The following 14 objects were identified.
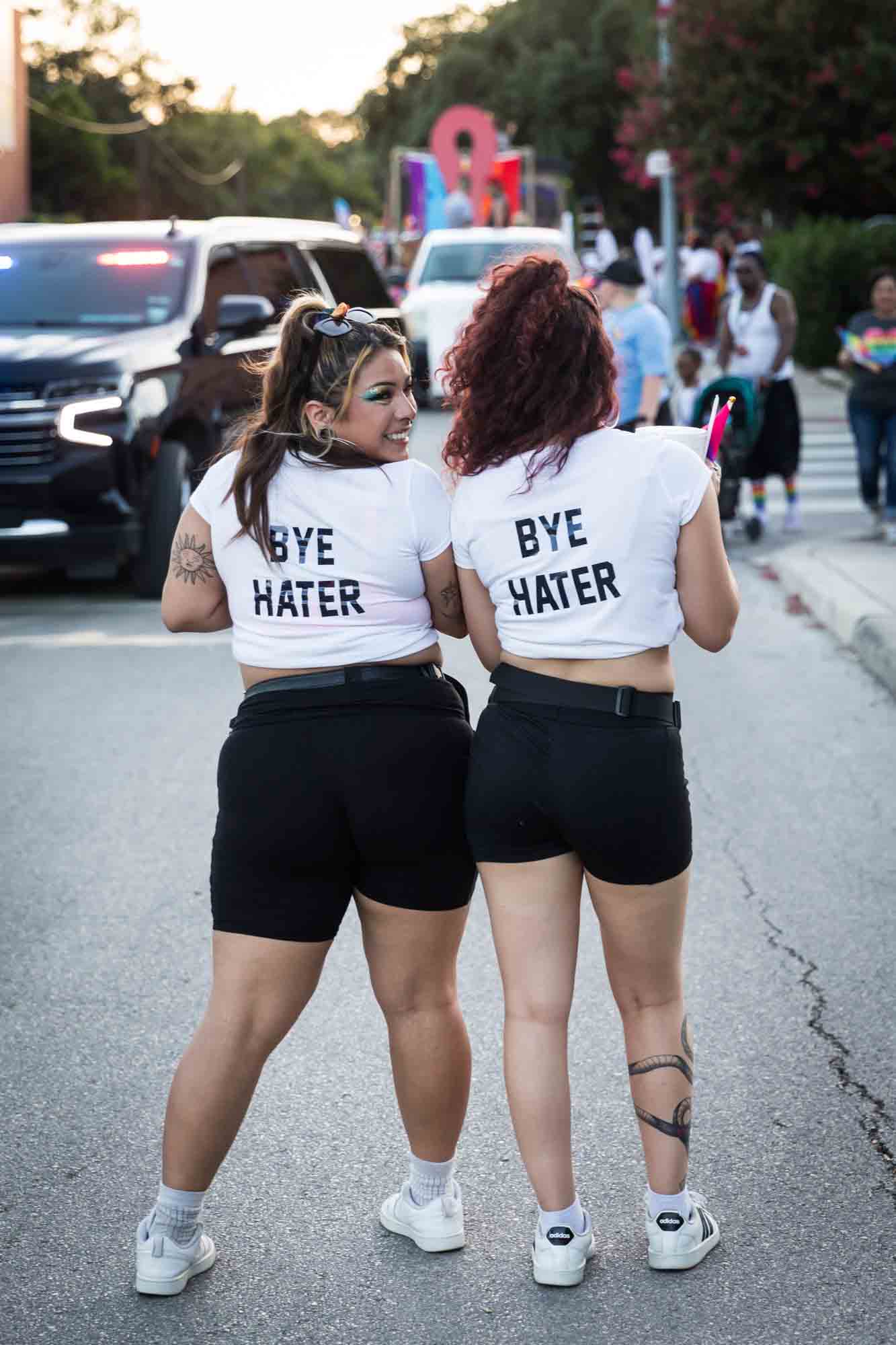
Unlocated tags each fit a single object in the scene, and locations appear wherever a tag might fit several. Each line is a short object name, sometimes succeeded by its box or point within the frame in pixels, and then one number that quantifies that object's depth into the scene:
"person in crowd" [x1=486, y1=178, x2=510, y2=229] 25.59
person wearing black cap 10.46
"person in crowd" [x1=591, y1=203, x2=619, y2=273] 32.25
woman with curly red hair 3.19
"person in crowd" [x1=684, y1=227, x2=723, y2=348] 29.02
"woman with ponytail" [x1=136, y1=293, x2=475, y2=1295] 3.23
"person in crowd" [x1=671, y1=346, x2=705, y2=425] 13.30
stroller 11.98
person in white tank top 12.38
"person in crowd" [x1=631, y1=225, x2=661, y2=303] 29.17
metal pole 31.28
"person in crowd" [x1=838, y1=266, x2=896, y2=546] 11.84
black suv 10.15
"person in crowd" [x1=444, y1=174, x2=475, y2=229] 32.00
